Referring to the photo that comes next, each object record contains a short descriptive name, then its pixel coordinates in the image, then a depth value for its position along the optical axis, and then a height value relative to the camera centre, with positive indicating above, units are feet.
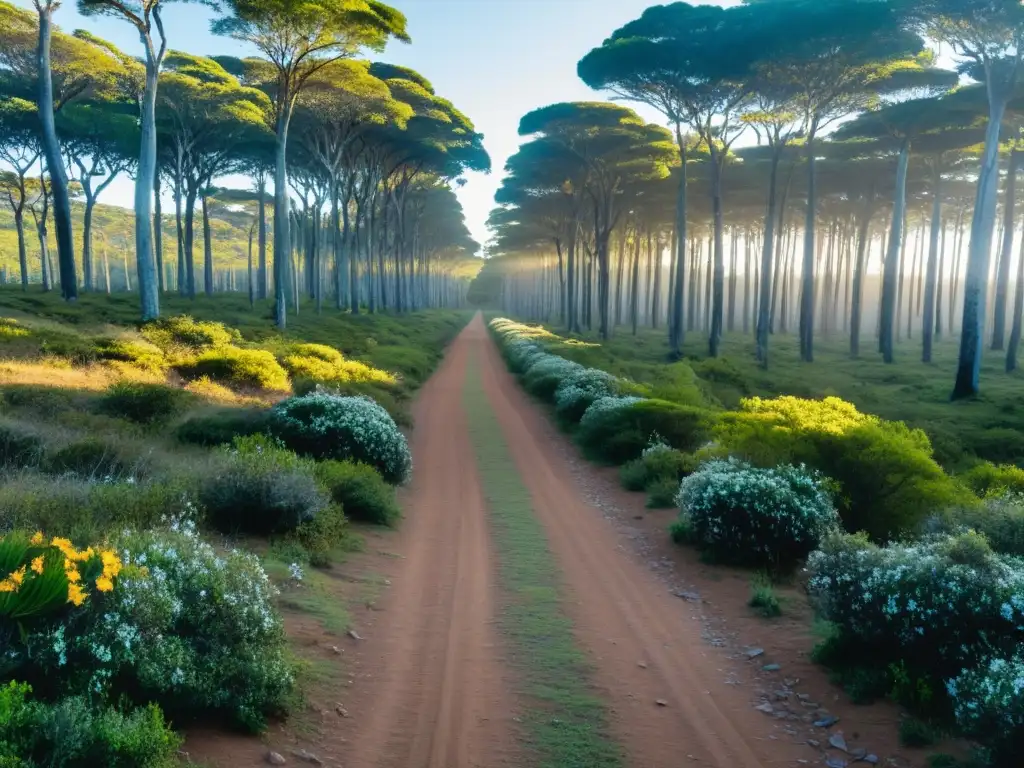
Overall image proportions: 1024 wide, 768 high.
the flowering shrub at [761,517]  27.68 -8.33
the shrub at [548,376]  72.13 -8.02
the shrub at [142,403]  38.55 -6.14
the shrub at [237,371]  56.08 -6.15
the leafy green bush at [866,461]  29.68 -7.15
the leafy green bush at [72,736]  10.95 -7.01
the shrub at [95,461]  27.04 -6.56
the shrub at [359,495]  31.86 -8.87
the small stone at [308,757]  14.53 -9.28
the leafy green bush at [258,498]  25.95 -7.38
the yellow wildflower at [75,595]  12.79 -5.41
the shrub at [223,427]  36.91 -7.11
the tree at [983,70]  71.15 +24.03
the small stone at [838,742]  16.06 -9.80
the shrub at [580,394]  58.95 -7.78
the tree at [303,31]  81.56 +30.99
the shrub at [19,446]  27.22 -6.05
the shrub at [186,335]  65.41 -4.16
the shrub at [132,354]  52.34 -4.71
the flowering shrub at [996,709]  13.52 -7.80
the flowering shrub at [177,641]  13.04 -6.94
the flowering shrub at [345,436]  37.91 -7.48
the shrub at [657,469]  39.32 -9.39
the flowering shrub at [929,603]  17.01 -7.38
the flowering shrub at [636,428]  46.34 -8.47
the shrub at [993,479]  33.60 -8.16
